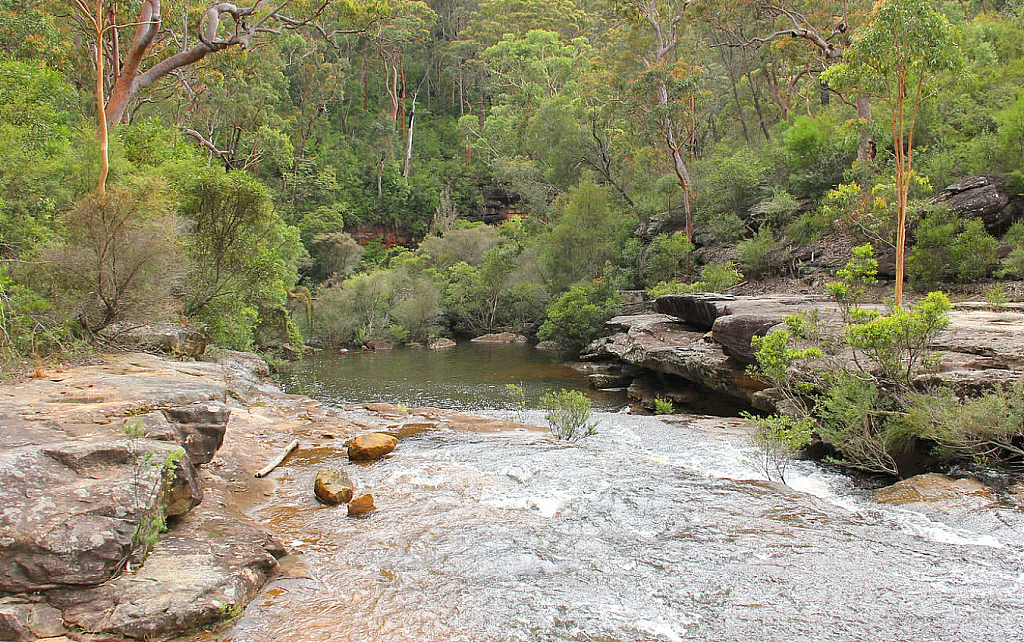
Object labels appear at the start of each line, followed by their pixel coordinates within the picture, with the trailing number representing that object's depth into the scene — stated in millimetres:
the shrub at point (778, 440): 8102
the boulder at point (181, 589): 3963
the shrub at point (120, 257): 10422
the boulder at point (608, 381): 21125
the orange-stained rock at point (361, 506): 6723
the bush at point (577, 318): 28078
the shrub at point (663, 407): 15508
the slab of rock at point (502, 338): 37641
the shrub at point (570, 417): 11188
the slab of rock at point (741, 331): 12883
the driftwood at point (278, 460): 8320
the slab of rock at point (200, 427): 6301
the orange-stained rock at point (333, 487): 7145
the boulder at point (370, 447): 9219
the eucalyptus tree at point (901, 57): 9828
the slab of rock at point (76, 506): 3971
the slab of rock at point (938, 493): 6750
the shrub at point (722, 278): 23719
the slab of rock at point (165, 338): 11516
